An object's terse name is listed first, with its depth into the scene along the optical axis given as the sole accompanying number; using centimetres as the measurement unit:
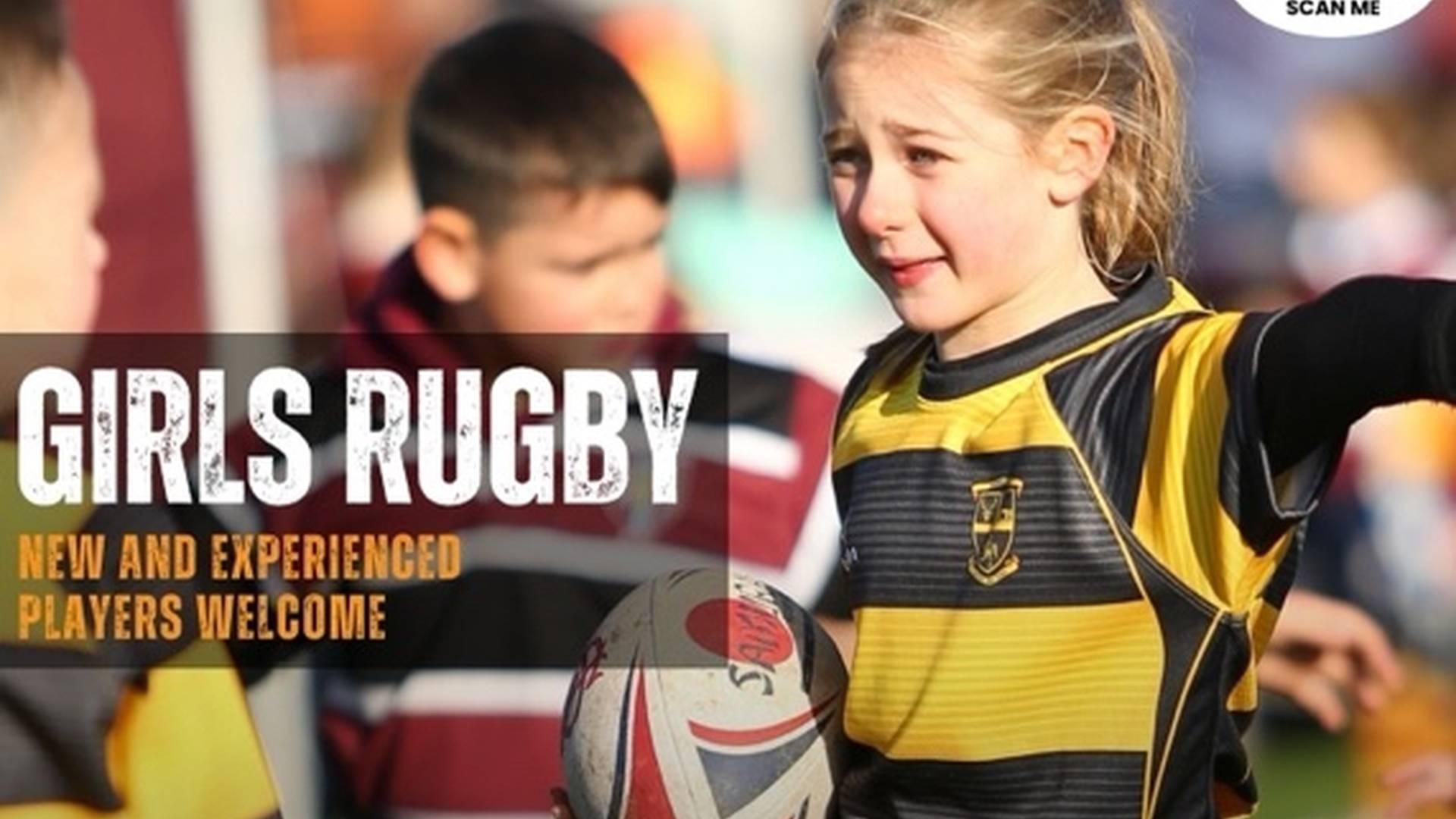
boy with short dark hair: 1011
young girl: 943
